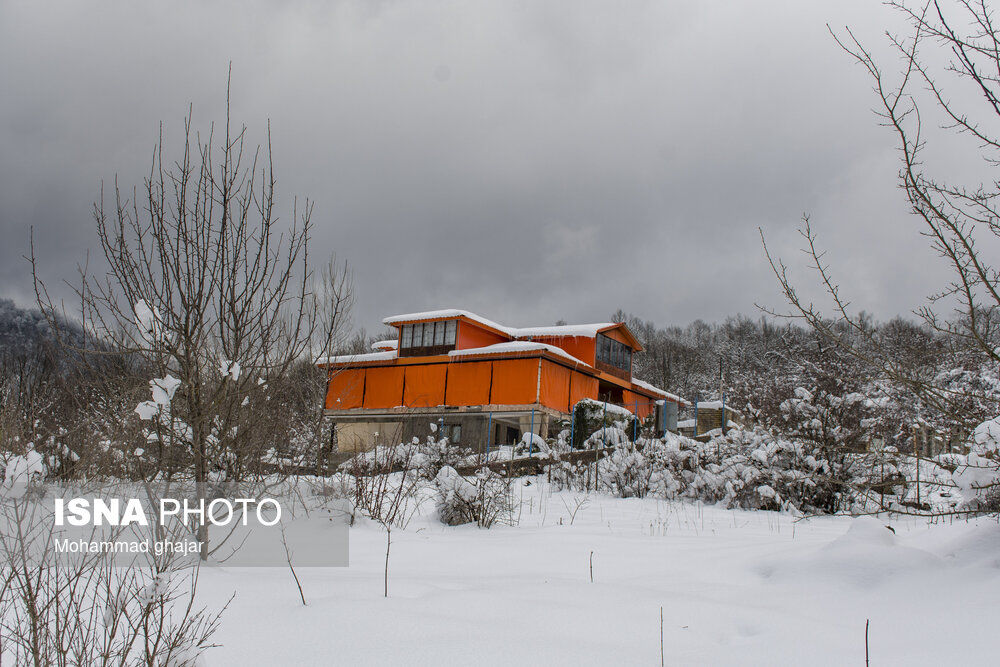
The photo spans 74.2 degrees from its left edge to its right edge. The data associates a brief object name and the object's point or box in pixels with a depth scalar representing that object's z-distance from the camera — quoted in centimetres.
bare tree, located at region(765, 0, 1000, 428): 331
